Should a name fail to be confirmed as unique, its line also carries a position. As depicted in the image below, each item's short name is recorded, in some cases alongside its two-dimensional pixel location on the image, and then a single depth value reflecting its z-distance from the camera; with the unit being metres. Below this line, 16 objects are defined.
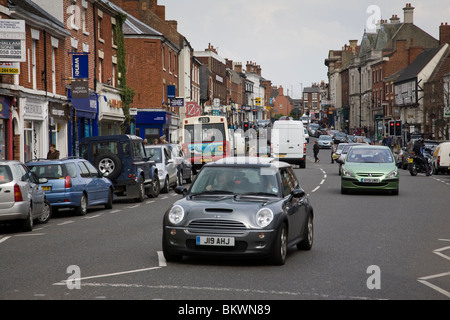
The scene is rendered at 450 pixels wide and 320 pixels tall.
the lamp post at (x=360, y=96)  107.74
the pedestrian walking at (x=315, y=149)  58.54
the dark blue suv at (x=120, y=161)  23.00
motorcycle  38.84
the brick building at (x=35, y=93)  27.33
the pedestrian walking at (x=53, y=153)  27.19
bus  40.59
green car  24.58
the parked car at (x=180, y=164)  30.50
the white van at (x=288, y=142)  45.00
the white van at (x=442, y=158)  39.88
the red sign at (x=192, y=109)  57.45
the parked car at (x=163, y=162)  27.59
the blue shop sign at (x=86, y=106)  36.53
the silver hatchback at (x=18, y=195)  15.38
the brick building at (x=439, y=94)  61.89
